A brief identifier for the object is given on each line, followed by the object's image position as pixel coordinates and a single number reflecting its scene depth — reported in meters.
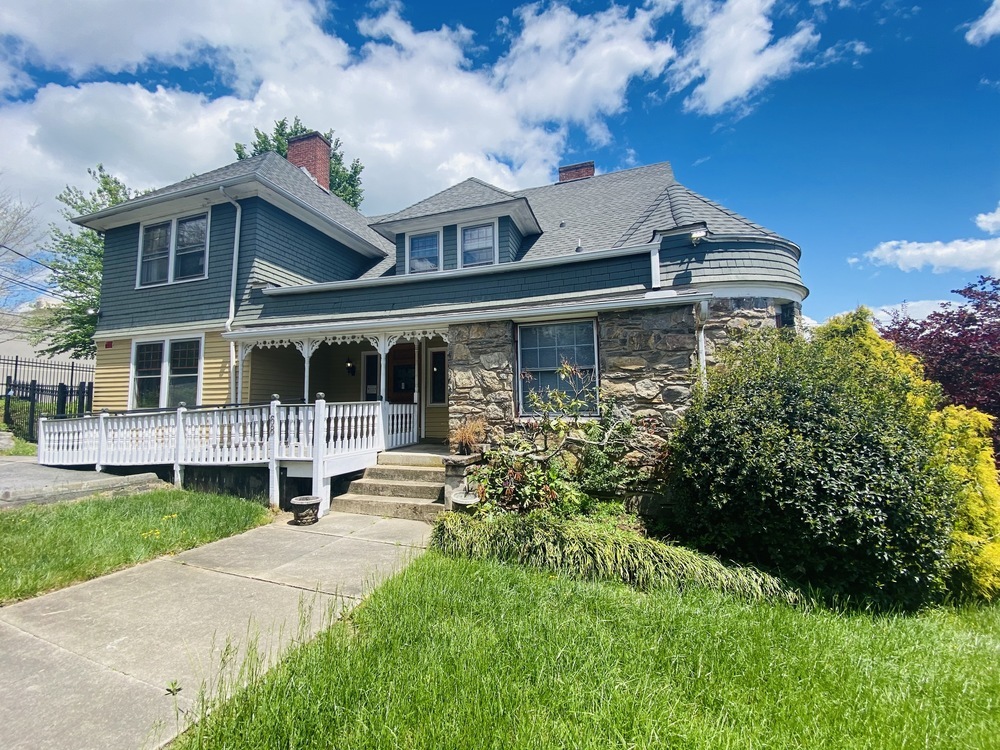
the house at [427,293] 7.42
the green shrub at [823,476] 3.90
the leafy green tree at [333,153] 25.06
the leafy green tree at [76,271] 16.50
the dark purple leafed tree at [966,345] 7.59
